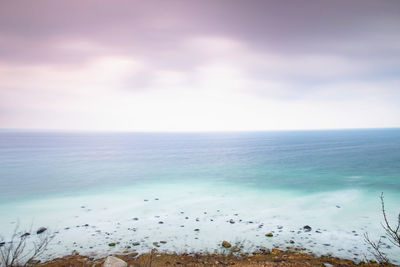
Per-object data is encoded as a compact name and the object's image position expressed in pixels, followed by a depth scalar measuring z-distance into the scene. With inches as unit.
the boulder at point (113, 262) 493.0
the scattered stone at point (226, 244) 617.1
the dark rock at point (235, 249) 596.1
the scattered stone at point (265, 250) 578.6
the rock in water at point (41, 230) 717.2
